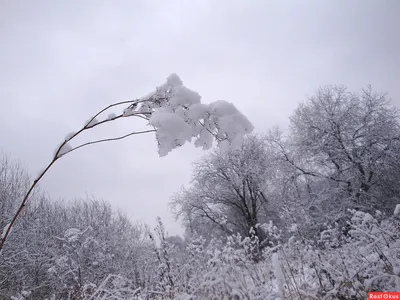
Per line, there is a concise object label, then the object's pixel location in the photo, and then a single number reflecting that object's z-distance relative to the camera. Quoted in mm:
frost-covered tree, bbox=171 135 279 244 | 18438
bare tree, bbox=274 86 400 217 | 10727
